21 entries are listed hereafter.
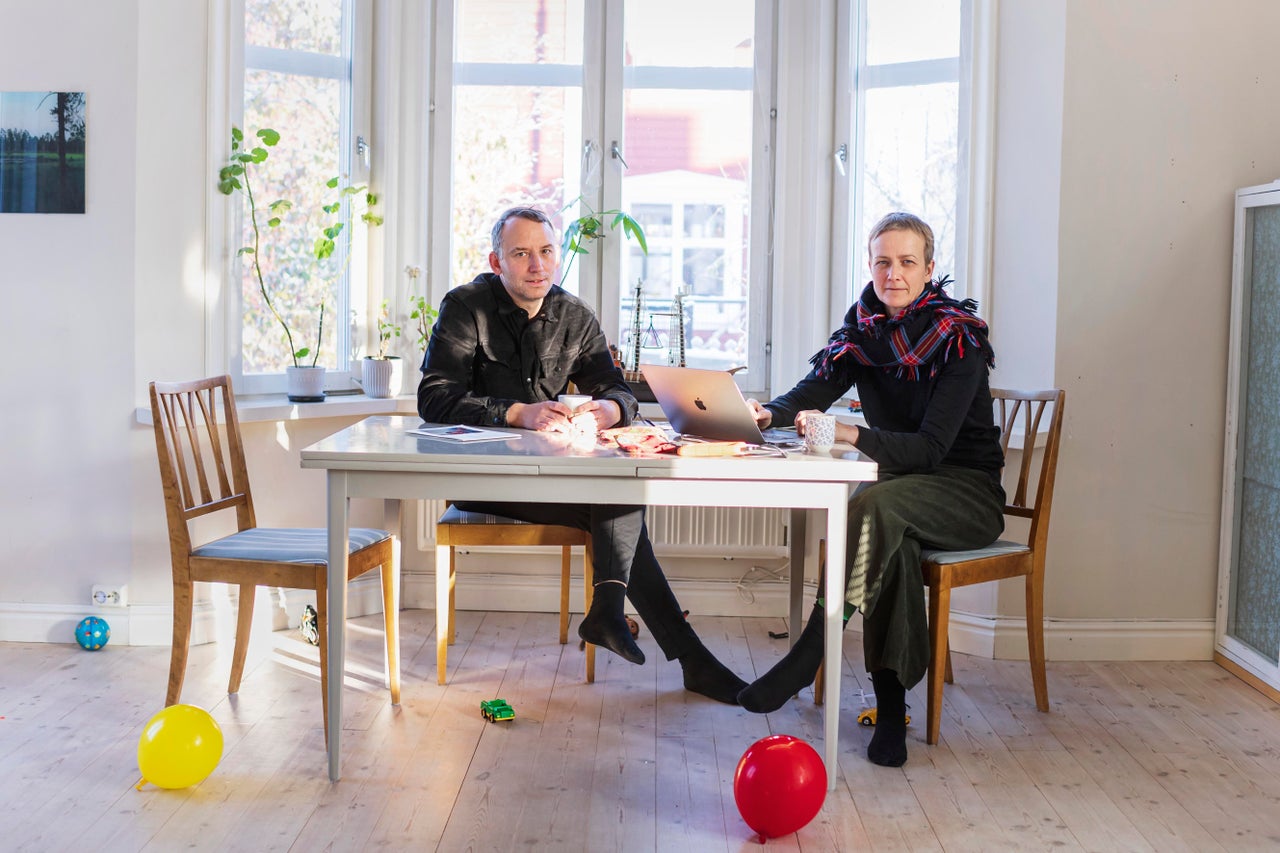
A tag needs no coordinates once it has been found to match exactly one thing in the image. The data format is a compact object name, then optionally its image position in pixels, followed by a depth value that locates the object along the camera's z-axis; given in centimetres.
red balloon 220
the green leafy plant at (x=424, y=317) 392
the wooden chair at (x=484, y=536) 314
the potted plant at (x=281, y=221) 348
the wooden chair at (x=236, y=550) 275
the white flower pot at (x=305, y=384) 368
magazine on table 263
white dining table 239
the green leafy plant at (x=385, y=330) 389
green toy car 288
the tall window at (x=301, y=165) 367
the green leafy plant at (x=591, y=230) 395
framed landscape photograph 334
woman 271
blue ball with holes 336
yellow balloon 238
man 288
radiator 384
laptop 258
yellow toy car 291
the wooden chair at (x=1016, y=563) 281
